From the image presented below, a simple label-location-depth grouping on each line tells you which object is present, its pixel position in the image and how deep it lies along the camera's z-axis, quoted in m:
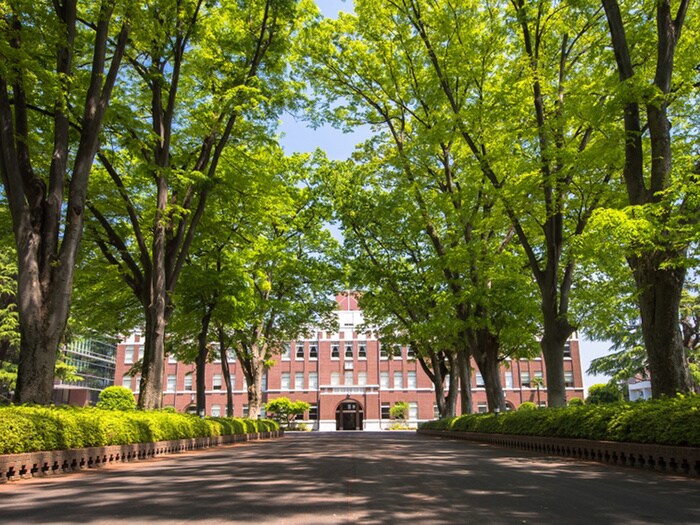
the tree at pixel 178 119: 15.21
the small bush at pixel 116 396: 43.69
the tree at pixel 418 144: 18.92
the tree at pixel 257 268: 19.59
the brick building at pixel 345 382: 62.62
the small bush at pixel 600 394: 46.17
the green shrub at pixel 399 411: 61.53
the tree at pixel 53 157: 10.41
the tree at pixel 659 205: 9.95
